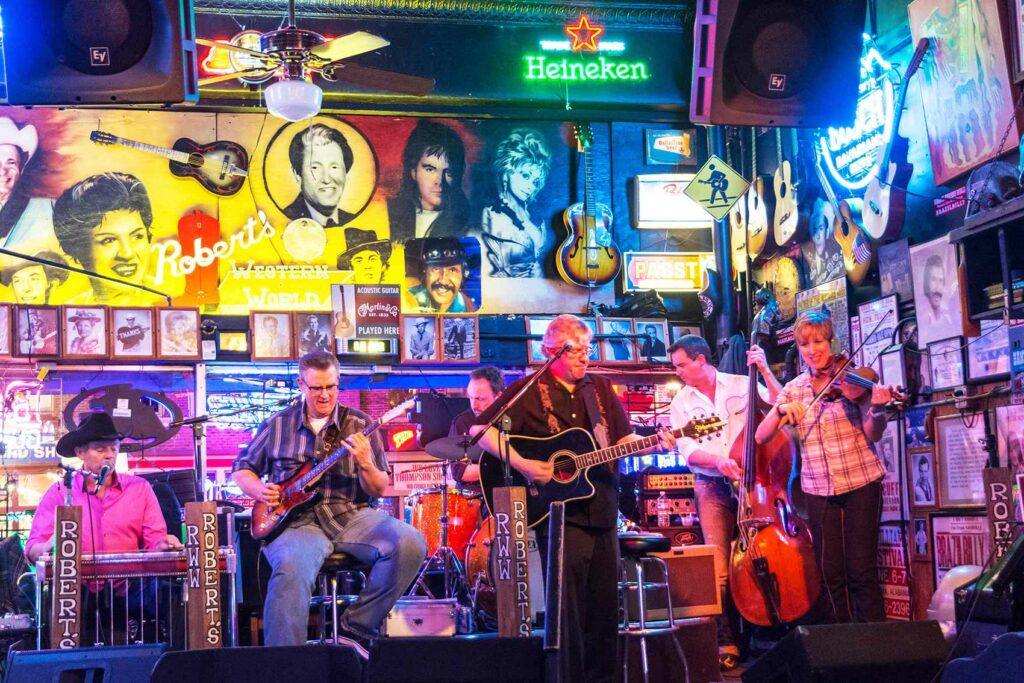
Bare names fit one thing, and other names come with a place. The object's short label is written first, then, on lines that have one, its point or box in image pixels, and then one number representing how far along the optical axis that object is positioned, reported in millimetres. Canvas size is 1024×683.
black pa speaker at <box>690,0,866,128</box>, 4805
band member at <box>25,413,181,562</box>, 6402
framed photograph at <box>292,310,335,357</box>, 9008
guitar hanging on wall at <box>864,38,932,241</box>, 7536
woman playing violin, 6117
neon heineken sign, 10453
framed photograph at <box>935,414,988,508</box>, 6867
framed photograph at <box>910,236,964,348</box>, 7031
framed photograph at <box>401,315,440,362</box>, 9070
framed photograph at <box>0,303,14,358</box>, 8281
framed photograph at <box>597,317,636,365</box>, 9438
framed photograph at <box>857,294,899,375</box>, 7734
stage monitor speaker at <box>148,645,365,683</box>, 3535
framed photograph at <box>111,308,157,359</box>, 8641
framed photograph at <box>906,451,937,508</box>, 7328
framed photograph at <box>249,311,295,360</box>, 9023
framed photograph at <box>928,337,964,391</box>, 7051
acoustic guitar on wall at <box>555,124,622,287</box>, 10336
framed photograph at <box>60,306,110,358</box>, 8516
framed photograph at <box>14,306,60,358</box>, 8352
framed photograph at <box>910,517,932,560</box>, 7332
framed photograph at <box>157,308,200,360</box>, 8773
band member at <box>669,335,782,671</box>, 7039
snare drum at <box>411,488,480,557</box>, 7914
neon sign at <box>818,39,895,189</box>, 7816
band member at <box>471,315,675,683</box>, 5270
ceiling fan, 5941
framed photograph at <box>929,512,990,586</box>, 6777
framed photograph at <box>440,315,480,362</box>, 9133
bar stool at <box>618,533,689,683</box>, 6125
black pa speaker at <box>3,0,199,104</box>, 4633
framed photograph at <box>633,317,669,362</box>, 9625
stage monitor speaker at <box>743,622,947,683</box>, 3557
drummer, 7547
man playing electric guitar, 5469
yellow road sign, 9719
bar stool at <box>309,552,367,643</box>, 5734
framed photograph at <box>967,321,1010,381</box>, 6632
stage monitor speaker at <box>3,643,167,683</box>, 3797
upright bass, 6172
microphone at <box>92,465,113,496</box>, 6113
